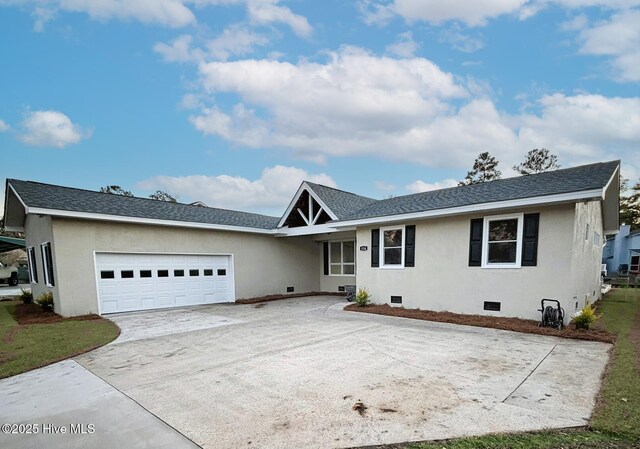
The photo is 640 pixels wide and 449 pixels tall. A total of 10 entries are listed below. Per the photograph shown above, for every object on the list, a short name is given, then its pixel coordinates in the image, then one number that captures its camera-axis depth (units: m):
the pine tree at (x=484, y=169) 30.91
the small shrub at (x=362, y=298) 10.75
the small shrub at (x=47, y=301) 10.17
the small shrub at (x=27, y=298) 13.02
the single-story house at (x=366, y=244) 7.70
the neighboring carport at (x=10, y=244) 18.89
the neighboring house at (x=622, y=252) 24.96
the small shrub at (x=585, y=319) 6.69
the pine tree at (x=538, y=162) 29.41
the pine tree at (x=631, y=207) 32.59
